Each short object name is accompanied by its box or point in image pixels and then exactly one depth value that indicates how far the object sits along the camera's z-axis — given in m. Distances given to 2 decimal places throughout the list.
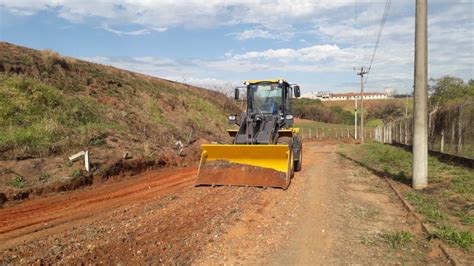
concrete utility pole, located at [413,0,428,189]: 11.78
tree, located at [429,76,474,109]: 43.81
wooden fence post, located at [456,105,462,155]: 16.19
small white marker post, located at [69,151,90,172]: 13.62
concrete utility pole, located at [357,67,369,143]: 50.81
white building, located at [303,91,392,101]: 151.77
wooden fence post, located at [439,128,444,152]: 18.41
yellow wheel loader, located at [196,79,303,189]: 11.91
